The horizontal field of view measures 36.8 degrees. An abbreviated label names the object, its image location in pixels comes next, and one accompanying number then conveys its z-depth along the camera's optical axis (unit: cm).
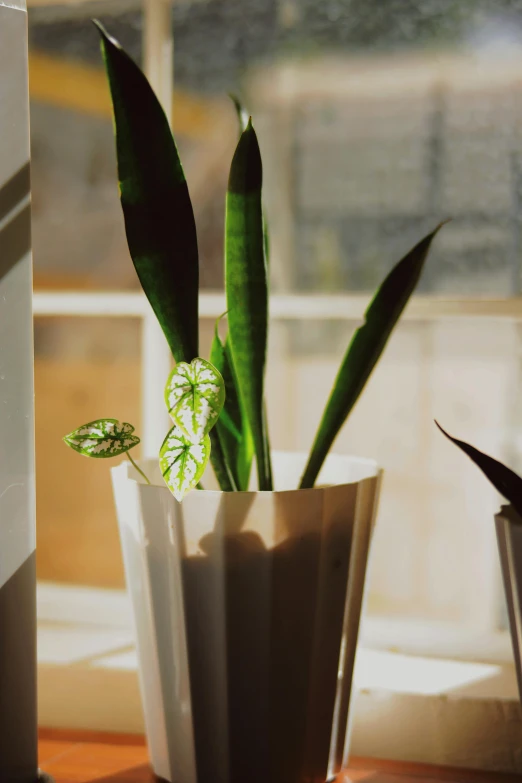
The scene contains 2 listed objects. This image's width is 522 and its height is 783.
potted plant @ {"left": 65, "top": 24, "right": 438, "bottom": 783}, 59
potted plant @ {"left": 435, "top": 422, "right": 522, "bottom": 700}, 59
